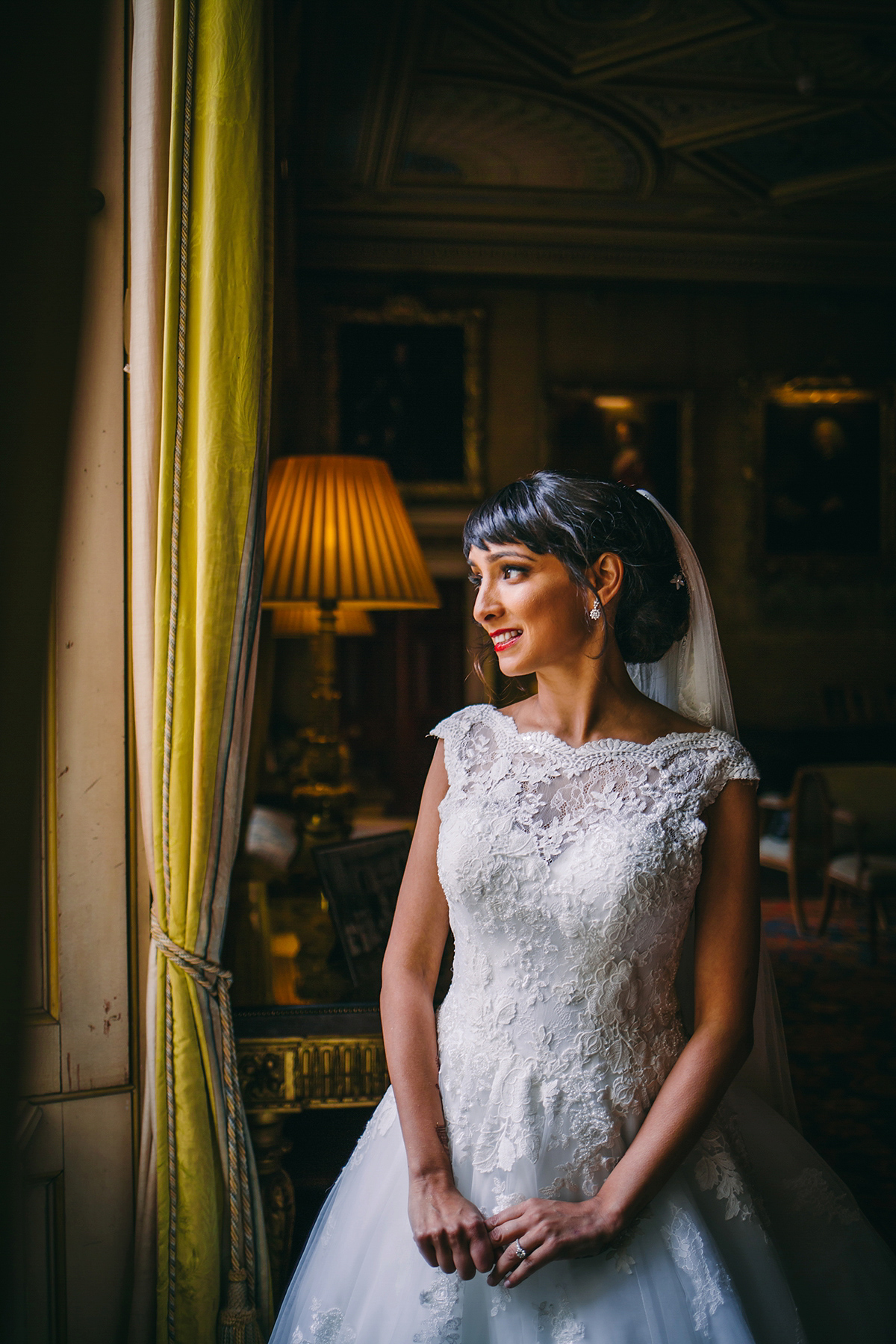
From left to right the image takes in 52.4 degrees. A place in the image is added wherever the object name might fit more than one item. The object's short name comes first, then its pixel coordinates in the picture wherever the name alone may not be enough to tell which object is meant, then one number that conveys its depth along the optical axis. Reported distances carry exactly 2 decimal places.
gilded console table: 1.67
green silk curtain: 1.49
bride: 1.19
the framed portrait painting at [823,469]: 8.32
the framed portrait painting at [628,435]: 8.15
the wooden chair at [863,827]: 4.89
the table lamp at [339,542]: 2.28
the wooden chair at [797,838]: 5.58
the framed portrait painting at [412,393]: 7.88
